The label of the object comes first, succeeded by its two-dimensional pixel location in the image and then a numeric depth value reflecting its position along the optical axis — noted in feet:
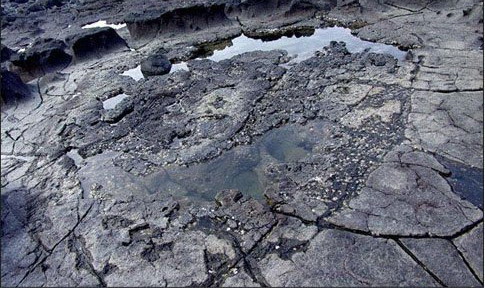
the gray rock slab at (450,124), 10.73
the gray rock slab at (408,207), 8.60
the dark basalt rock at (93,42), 20.90
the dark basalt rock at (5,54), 21.65
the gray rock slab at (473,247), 7.62
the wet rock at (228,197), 10.07
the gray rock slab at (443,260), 7.39
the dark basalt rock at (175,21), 23.08
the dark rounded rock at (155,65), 18.11
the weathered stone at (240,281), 7.85
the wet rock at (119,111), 14.70
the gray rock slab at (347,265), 7.63
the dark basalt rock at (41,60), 19.65
